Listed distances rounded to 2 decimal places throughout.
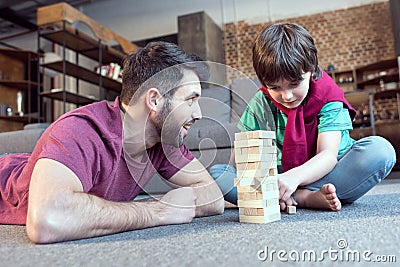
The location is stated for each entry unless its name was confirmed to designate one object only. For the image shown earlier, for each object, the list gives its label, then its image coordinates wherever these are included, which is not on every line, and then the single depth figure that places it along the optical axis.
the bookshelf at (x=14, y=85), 5.34
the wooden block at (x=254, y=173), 0.86
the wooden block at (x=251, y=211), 0.89
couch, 0.99
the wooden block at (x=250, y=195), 0.87
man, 0.74
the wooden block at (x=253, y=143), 0.87
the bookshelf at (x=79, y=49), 4.01
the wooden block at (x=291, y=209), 1.04
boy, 1.01
